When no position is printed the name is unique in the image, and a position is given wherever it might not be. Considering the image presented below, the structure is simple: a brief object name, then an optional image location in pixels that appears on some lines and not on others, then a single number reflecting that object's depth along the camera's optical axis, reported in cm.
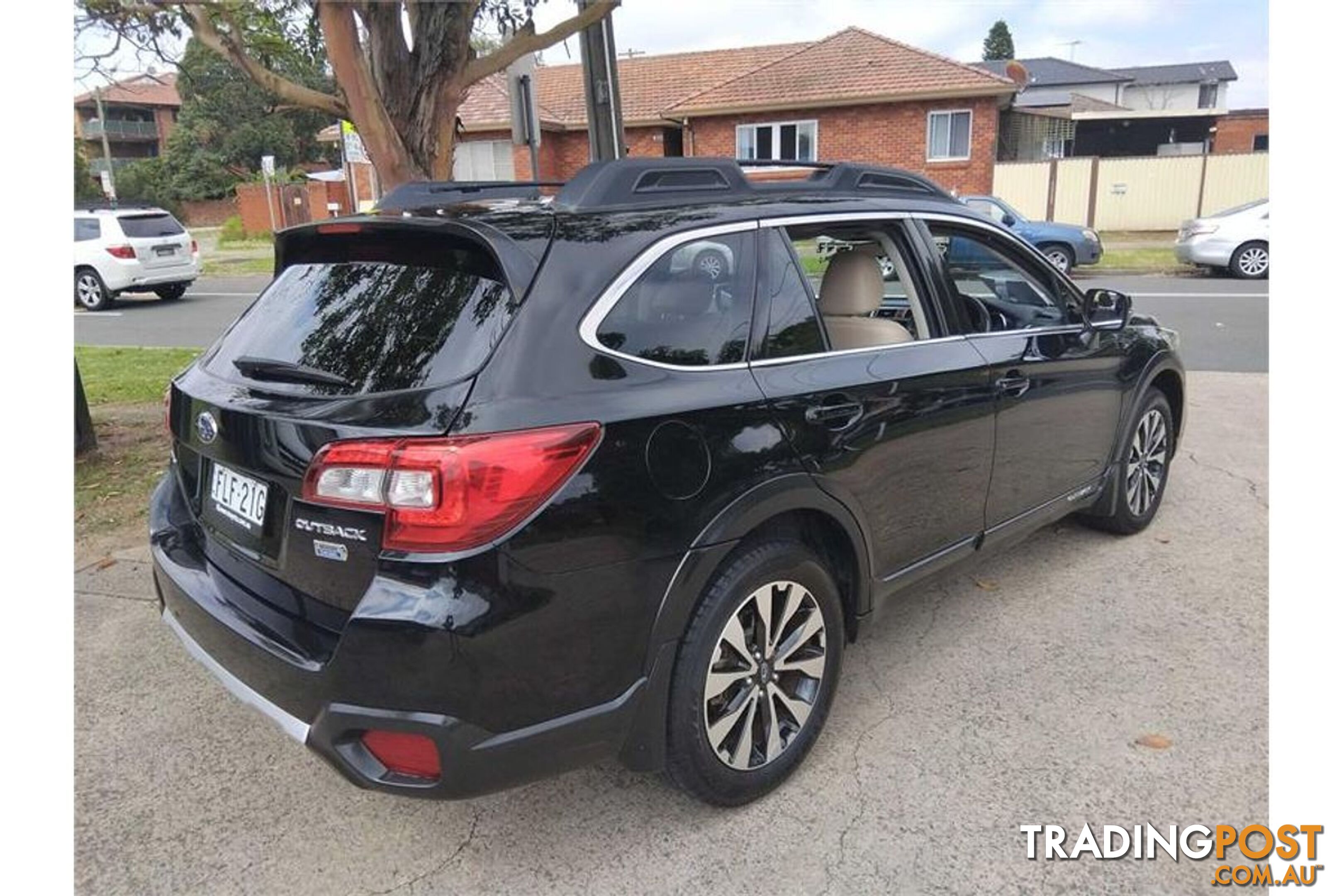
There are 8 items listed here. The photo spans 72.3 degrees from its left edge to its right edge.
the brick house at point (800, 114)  2327
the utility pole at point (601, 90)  691
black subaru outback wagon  212
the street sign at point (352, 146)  1644
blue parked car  1677
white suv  1612
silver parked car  1595
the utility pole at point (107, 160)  3364
